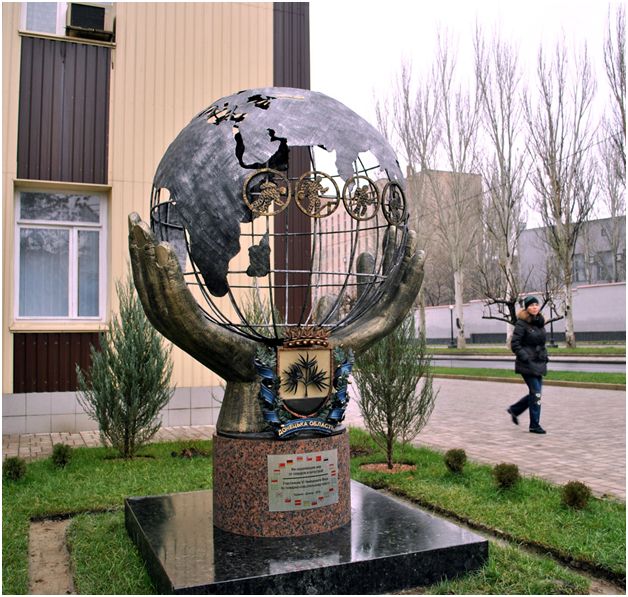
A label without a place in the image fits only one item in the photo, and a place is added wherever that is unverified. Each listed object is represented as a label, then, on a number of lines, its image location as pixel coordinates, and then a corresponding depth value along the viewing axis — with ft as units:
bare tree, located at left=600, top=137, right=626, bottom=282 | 115.75
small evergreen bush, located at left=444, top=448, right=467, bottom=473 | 22.86
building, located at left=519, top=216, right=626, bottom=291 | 138.10
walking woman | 32.07
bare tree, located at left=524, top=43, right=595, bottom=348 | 82.07
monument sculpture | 14.44
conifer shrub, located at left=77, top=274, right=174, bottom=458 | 27.89
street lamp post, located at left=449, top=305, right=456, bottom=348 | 129.18
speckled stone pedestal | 14.48
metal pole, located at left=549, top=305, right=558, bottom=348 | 102.61
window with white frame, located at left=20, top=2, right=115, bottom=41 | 36.37
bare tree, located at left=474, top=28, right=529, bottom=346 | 87.61
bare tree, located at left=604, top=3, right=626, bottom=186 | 71.26
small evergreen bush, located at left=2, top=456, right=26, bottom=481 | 22.86
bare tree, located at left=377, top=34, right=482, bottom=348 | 93.40
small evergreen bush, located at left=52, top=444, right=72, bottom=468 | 25.75
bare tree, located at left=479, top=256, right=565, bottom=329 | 80.17
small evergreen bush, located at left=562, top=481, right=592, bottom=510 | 18.45
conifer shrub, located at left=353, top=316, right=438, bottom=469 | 25.21
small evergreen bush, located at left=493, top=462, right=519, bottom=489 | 20.44
